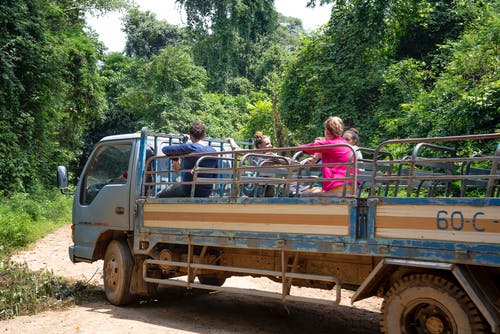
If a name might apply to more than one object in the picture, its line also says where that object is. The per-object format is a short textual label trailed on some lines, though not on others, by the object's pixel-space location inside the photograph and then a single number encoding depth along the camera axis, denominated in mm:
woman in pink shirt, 5426
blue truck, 4207
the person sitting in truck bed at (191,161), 6621
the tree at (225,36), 35688
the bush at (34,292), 6996
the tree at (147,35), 38969
